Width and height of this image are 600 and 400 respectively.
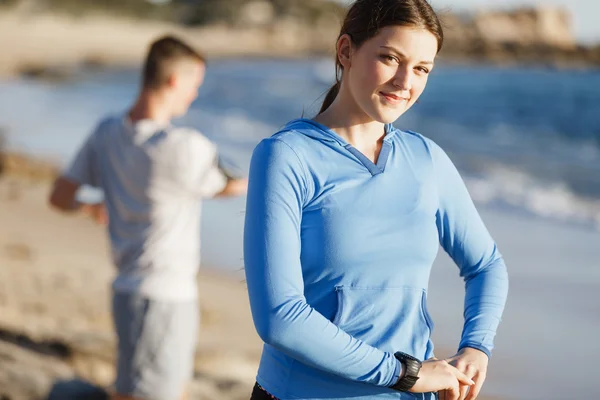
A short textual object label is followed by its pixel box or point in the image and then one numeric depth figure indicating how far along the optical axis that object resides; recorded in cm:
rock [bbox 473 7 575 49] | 9844
